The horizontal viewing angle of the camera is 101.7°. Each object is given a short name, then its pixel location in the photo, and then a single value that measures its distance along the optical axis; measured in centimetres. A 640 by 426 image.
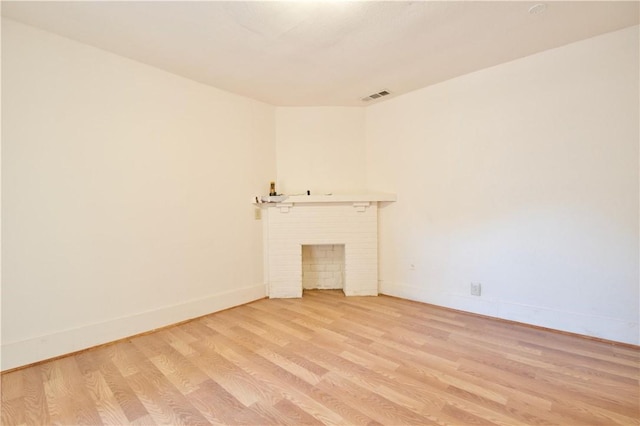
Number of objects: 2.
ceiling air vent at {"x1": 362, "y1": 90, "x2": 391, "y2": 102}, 315
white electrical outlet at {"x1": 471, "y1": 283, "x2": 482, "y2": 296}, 273
